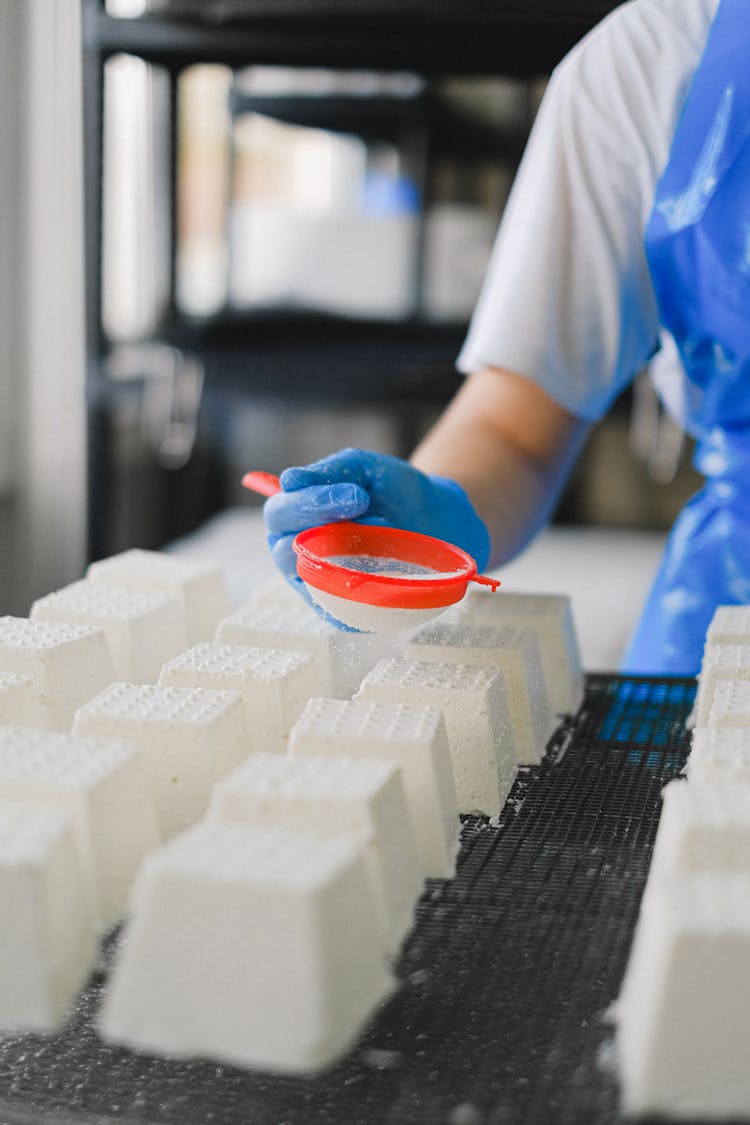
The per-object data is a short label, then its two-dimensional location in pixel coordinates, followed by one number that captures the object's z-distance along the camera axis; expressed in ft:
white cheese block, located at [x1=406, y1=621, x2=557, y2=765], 4.00
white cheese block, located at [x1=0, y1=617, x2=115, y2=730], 3.86
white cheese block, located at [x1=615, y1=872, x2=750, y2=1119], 3.06
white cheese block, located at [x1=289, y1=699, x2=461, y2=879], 3.57
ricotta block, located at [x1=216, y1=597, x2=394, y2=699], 4.09
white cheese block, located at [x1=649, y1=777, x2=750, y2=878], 3.27
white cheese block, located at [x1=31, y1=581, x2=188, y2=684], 4.11
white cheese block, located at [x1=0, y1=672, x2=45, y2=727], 3.74
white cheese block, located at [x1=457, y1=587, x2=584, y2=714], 4.27
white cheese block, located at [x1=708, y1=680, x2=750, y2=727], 3.67
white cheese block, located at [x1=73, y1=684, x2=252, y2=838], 3.63
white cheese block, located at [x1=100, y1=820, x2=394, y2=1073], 3.11
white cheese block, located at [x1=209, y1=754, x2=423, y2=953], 3.33
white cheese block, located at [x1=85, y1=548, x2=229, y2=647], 4.38
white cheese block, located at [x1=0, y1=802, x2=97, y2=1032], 3.20
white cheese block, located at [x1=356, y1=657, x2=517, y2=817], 3.78
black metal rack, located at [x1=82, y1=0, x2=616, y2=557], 6.50
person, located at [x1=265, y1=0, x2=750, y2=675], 4.47
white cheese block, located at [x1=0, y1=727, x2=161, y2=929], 3.37
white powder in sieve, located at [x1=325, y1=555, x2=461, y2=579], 4.04
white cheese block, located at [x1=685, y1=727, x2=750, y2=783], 3.46
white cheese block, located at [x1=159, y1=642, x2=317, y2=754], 3.87
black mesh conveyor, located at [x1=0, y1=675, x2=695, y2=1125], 3.18
